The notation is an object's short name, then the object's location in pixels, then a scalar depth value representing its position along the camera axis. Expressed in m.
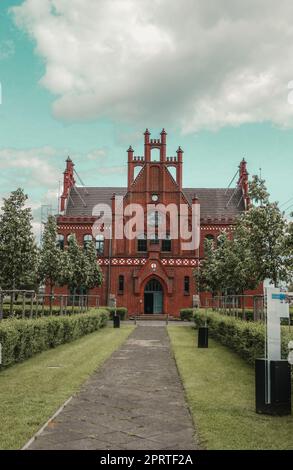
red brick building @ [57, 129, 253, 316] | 48.78
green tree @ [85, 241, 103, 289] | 43.27
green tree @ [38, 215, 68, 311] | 32.97
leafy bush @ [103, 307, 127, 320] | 42.56
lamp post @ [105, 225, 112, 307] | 49.62
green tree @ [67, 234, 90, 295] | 39.97
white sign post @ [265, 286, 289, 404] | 9.07
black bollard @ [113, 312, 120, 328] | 33.94
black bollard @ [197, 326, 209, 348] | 20.34
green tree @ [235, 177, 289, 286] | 23.09
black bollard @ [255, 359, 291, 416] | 8.66
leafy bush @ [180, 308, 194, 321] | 43.59
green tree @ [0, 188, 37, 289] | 25.11
